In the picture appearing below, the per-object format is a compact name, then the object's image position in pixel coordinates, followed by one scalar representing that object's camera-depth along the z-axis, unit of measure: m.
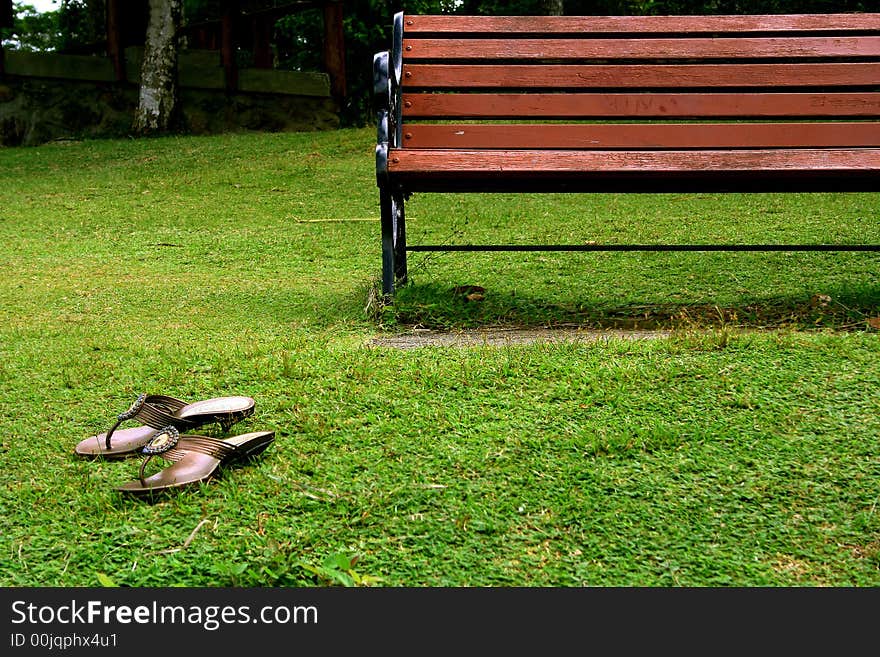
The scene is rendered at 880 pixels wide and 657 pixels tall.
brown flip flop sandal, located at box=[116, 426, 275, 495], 2.27
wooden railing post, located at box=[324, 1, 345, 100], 12.69
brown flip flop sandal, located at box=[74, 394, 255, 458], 2.50
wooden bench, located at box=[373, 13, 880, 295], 4.03
